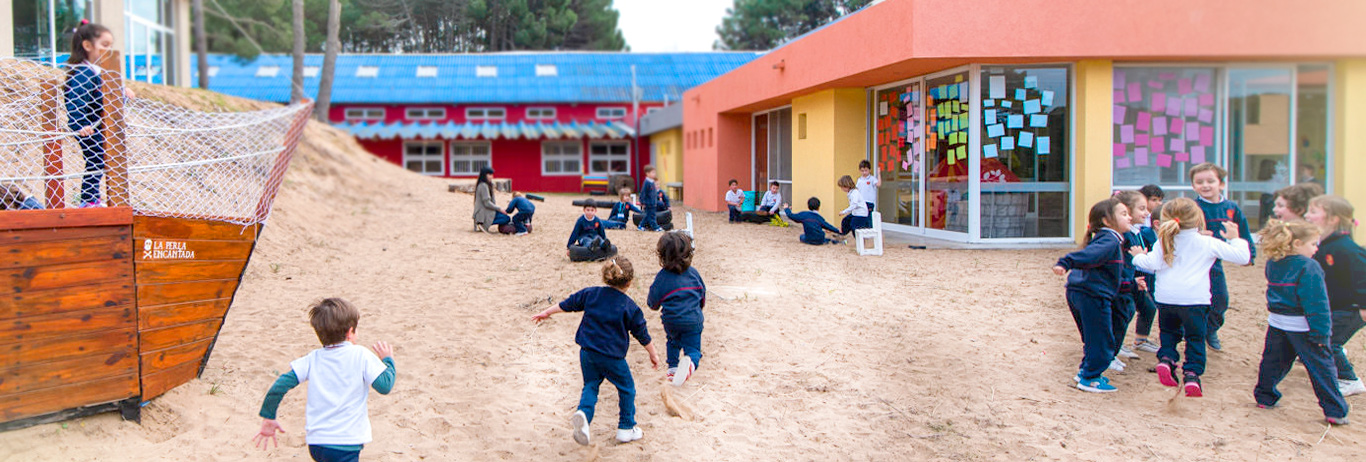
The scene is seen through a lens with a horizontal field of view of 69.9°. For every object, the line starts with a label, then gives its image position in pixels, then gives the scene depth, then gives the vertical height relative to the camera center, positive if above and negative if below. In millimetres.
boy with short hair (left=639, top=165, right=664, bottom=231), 13266 -135
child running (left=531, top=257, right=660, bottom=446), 5012 -715
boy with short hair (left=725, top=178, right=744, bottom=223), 15242 -98
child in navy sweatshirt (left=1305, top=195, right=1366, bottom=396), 5516 -436
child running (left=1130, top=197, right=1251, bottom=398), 5613 -486
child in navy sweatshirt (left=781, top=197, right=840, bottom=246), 11727 -427
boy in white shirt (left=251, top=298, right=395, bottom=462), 3889 -756
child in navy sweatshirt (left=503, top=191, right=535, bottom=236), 12383 -226
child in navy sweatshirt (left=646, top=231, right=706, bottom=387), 5613 -613
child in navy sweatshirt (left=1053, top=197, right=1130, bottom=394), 5672 -508
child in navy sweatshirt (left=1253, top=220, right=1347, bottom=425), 5277 -650
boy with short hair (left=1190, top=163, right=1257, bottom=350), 6672 -154
